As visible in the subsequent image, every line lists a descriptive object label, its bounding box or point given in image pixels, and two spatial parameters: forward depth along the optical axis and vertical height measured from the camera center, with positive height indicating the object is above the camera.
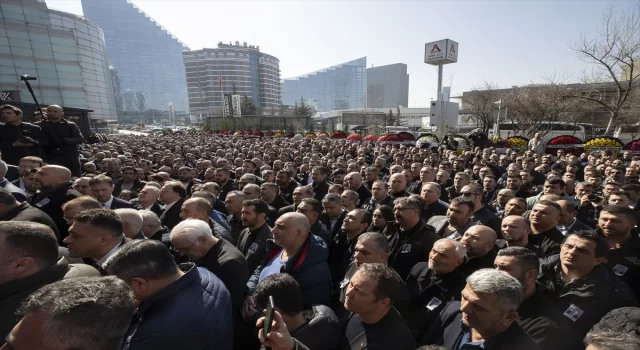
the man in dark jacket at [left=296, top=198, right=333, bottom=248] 4.29 -1.34
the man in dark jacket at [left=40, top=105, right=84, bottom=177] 6.79 -0.37
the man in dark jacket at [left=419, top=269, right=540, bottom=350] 1.95 -1.26
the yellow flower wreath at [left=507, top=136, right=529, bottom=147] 16.80 -1.85
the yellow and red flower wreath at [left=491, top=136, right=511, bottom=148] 15.97 -1.79
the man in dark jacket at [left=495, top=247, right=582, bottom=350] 2.21 -1.48
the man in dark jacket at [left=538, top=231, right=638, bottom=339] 2.57 -1.53
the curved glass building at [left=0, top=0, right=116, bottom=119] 42.66 +9.62
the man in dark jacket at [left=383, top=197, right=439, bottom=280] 3.52 -1.47
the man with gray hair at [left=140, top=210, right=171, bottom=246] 3.63 -1.24
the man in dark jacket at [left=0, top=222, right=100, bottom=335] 1.77 -0.84
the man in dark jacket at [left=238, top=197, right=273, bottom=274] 3.92 -1.44
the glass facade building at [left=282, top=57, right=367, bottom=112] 172.62 +14.79
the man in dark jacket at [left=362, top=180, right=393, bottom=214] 5.74 -1.51
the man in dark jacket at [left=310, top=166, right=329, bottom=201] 7.21 -1.59
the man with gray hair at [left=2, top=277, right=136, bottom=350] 1.29 -0.81
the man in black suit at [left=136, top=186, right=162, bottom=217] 5.15 -1.30
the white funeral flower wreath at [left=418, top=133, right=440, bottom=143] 18.36 -1.67
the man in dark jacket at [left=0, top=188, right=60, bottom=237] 3.00 -0.86
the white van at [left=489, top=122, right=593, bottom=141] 24.95 -2.04
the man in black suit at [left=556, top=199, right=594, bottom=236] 4.29 -1.52
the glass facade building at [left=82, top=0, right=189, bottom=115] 137.88 +27.93
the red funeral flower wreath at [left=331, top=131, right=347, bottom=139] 24.17 -1.74
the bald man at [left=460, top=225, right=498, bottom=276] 3.09 -1.37
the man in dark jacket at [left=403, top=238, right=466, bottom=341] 2.74 -1.55
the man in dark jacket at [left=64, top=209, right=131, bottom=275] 2.57 -0.93
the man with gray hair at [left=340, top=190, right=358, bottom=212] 5.29 -1.44
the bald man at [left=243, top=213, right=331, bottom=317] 2.96 -1.44
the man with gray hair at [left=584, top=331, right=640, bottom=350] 1.46 -1.09
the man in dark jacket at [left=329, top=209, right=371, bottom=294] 4.03 -1.62
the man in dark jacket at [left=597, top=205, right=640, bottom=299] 3.33 -1.53
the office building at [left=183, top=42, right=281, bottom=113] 105.28 +14.41
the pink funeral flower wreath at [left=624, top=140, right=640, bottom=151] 12.39 -1.66
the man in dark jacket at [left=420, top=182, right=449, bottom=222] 5.38 -1.58
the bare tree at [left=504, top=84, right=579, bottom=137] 22.72 -0.10
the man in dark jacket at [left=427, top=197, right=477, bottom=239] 4.17 -1.40
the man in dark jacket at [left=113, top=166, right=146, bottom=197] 6.84 -1.37
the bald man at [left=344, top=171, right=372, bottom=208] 6.54 -1.52
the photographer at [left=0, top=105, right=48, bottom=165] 6.31 -0.33
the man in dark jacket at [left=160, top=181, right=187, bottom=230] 4.73 -1.28
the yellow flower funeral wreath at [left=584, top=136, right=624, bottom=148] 13.99 -1.70
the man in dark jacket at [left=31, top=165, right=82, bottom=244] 4.04 -0.92
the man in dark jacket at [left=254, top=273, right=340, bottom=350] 2.13 -1.37
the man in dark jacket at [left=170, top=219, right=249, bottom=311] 2.81 -1.24
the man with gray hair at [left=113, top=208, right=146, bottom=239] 3.23 -1.04
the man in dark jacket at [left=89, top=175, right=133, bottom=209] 4.60 -1.02
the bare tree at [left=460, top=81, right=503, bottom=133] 30.12 +0.47
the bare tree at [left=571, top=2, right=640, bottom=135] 17.82 +2.30
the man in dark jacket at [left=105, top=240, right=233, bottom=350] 1.85 -1.14
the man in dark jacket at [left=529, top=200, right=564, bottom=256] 3.84 -1.43
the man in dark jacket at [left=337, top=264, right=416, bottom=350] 2.13 -1.37
